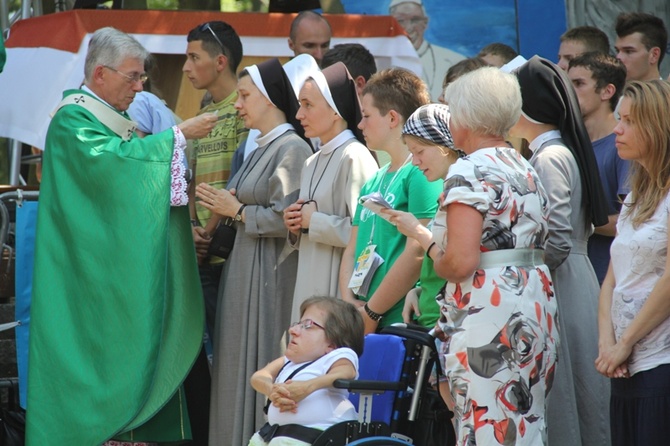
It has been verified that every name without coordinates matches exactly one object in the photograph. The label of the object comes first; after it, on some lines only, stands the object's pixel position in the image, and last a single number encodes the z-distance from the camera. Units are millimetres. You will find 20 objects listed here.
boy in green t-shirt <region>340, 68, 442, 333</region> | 9781
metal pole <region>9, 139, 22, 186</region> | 16937
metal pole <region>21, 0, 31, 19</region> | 17609
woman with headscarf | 9430
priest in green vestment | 11289
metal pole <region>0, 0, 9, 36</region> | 18094
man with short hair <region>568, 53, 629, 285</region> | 10945
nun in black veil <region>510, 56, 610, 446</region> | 9406
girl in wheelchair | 8961
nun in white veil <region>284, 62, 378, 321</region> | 10922
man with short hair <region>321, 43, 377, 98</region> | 13062
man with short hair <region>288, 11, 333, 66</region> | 14867
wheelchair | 8703
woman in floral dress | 8016
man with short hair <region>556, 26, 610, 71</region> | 13367
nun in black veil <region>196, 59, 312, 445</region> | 11531
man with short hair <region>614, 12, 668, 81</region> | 12883
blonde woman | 7844
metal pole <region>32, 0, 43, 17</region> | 18250
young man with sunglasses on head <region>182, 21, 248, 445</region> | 12531
